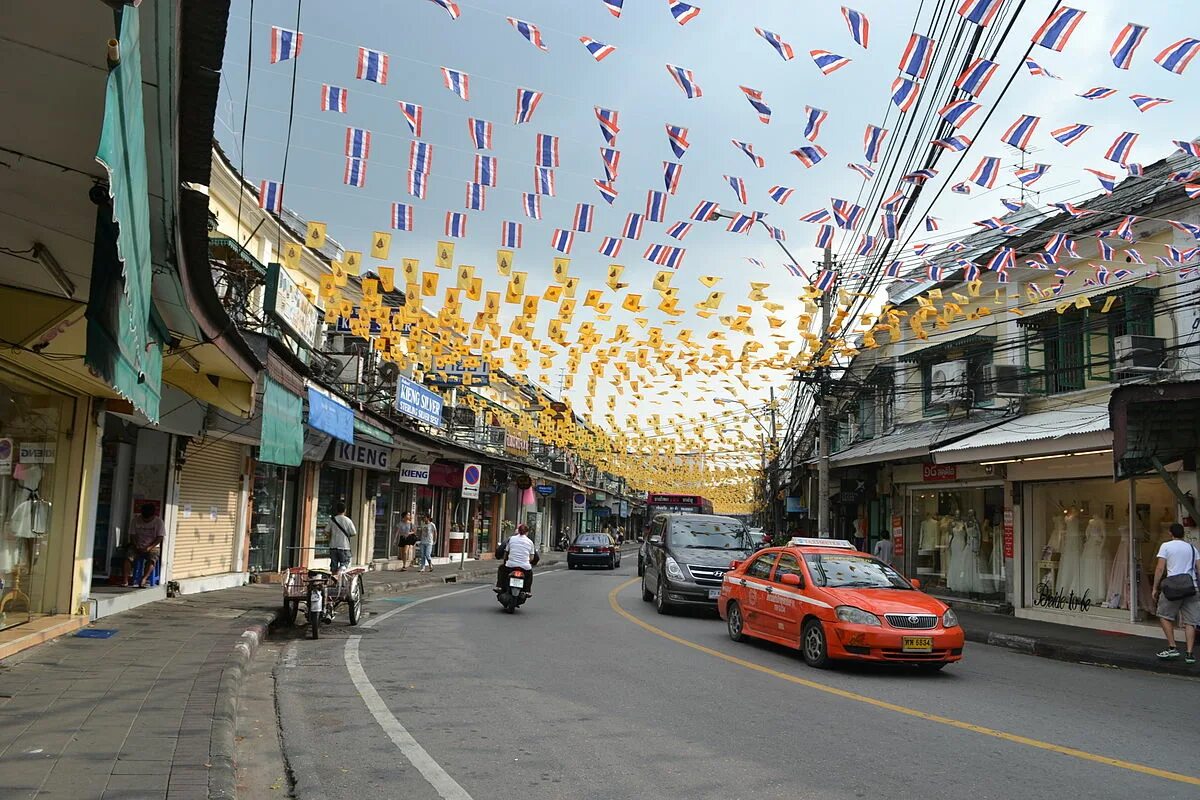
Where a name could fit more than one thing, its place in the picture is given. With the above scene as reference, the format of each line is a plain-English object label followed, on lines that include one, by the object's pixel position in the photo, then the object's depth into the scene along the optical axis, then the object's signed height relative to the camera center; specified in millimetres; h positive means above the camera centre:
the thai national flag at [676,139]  11622 +4577
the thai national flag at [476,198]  12922 +4203
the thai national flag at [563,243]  14369 +4046
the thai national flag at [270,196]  12742 +4117
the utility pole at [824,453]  24844 +1727
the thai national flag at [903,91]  9922 +4528
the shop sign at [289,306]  15672 +3583
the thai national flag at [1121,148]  11279 +4559
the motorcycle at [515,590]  17312 -1497
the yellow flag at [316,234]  15406 +4331
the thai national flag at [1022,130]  10758 +4494
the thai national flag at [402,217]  13852 +4195
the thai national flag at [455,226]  13977 +4109
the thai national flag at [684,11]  8500 +4507
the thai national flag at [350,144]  12086 +4556
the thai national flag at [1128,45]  9031 +4592
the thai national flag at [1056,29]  8688 +4597
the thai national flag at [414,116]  11148 +4550
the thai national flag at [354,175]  12289 +4229
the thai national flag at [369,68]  9805 +4486
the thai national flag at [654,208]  13250 +4269
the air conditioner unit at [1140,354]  16453 +3060
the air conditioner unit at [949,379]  22609 +3456
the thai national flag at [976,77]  9664 +4590
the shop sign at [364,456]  26000 +1349
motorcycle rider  17422 -911
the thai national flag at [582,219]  14094 +4336
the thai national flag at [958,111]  10219 +4480
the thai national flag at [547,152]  11789 +4442
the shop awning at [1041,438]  16422 +1609
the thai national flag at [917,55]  9500 +4710
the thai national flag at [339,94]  10586 +4524
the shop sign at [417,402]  26016 +2967
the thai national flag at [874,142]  11328 +4517
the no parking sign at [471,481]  28594 +764
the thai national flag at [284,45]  9547 +4584
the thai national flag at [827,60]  9469 +4599
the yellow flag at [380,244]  15336 +4181
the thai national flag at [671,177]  12336 +4394
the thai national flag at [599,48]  9547 +4679
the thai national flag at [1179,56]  9312 +4655
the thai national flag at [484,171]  12633 +4482
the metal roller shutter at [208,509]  18266 -251
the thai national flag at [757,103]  10484 +4550
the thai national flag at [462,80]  10062 +4538
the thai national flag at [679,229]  14255 +4273
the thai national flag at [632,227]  14005 +4220
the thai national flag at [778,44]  9031 +4506
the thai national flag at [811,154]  11734 +4511
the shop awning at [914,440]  21688 +2060
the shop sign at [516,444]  44750 +3113
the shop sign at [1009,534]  20830 -186
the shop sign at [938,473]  23312 +1255
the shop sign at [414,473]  28938 +946
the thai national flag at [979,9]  8773 +4775
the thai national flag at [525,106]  10680 +4513
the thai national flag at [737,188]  12797 +4407
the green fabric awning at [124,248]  4086 +1394
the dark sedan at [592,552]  38562 -1706
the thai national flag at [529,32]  9000 +4516
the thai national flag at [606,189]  12125 +4115
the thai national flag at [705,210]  13555 +4346
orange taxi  10867 -1101
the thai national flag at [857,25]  8906 +4647
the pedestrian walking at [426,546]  31281 -1363
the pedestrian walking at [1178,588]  12742 -753
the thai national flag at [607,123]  11180 +4561
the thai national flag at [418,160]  12414 +4509
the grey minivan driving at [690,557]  17969 -854
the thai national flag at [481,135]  11383 +4448
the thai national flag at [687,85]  9781 +4409
